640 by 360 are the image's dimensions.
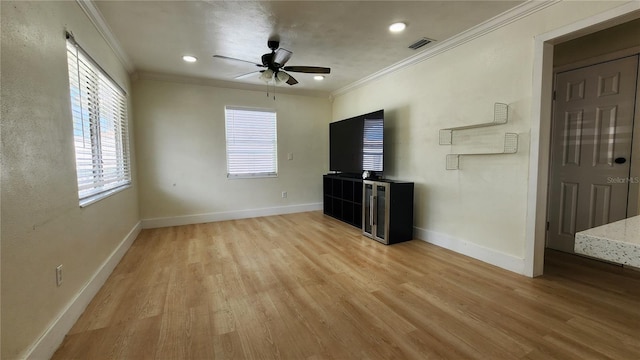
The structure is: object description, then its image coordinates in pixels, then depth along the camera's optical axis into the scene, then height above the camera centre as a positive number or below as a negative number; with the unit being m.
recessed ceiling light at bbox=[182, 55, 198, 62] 3.48 +1.34
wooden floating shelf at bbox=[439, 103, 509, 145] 2.60 +0.42
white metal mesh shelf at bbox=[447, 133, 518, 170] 2.53 +0.14
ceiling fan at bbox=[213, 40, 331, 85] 2.98 +1.08
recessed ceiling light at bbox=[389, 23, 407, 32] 2.67 +1.34
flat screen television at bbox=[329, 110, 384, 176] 3.96 +0.25
